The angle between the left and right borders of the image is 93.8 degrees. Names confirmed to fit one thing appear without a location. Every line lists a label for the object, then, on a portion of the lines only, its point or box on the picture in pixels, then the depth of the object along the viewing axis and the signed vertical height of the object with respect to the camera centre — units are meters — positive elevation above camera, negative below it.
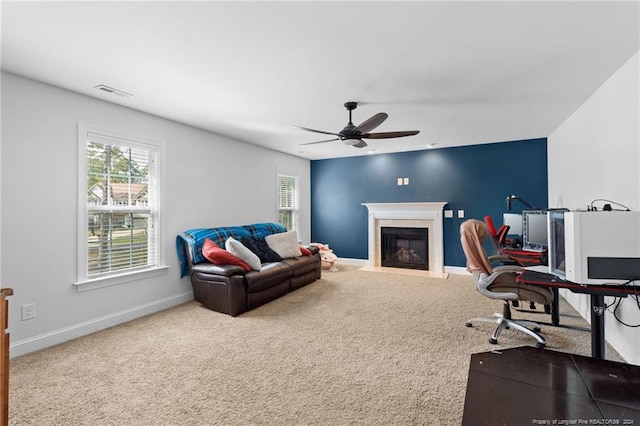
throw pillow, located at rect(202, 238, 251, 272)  3.71 -0.52
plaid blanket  3.96 -0.32
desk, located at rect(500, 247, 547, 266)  3.12 -0.46
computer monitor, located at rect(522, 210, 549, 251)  3.52 -0.19
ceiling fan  3.00 +0.87
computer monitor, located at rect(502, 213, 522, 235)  4.39 -0.13
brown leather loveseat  3.57 -0.80
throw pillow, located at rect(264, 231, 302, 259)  4.85 -0.48
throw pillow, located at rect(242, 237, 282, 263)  4.56 -0.54
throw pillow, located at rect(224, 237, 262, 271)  3.90 -0.50
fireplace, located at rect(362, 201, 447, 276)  5.86 -0.19
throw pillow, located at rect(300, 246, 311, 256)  5.10 -0.62
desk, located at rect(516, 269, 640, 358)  1.79 -0.47
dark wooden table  1.07 -0.73
